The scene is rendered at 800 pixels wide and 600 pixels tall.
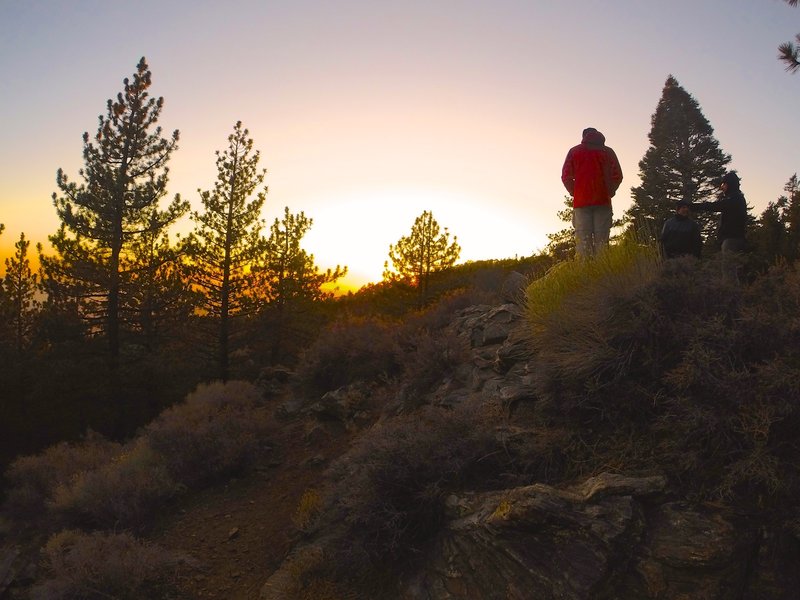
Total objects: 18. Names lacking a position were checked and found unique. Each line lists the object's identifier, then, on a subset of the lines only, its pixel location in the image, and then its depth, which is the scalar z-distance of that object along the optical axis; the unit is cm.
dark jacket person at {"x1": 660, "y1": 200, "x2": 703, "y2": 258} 695
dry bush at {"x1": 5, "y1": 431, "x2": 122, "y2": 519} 1055
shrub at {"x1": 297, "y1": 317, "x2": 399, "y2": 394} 1005
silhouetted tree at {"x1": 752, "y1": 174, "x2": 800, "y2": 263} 1268
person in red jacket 731
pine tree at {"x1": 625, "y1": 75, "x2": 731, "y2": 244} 2077
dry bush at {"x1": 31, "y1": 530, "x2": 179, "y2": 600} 543
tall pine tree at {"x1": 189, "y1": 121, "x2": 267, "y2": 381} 1902
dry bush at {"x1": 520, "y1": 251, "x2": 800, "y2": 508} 372
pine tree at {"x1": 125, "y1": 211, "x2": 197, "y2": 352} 1792
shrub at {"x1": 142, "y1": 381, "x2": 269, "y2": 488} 821
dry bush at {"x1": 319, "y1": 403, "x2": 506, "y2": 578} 460
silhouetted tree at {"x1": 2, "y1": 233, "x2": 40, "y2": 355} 2308
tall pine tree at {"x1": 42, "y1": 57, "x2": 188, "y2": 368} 1703
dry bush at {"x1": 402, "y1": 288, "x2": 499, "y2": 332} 1075
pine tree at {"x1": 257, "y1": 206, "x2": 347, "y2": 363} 2023
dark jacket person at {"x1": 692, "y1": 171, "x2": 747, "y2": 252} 730
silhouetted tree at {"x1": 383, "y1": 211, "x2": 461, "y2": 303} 2242
